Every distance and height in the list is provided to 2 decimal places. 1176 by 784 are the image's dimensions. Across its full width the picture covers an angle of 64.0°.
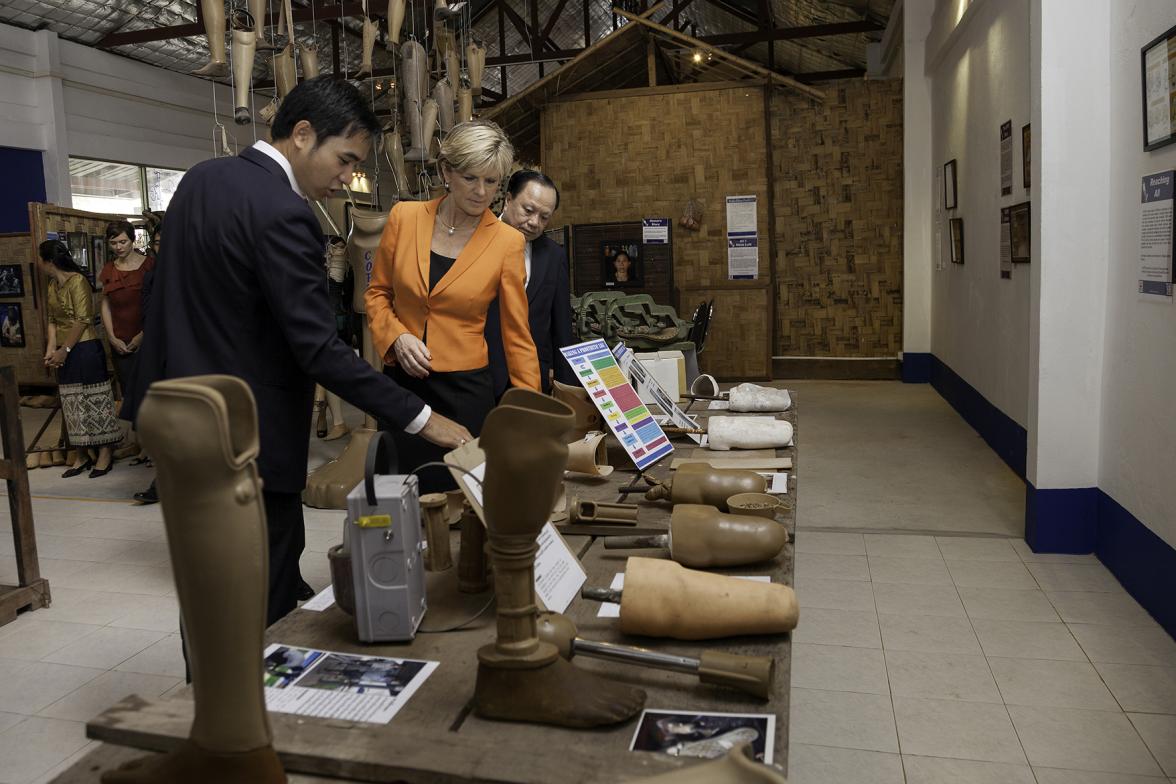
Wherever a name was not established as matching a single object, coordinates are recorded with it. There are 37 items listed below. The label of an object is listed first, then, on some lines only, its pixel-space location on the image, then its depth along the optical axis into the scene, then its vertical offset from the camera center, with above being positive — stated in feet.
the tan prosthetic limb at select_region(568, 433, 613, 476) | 8.13 -1.40
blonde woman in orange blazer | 8.29 +0.11
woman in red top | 21.68 +0.55
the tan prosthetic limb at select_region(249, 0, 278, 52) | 13.42 +4.16
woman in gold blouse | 21.85 -0.97
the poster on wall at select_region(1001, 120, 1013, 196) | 19.95 +2.54
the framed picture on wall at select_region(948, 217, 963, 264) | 26.58 +1.10
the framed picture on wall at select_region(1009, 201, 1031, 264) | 18.38 +0.88
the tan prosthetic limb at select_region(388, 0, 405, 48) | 15.61 +4.75
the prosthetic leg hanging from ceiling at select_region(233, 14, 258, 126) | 13.41 +3.48
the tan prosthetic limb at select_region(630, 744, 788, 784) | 2.77 -1.45
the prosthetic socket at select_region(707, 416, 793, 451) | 9.01 -1.39
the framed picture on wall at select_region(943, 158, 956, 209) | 27.68 +2.73
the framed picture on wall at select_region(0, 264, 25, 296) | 31.86 +1.34
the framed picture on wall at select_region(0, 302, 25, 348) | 32.50 -0.17
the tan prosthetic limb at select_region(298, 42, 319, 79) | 14.71 +3.88
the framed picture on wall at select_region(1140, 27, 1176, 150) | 11.00 +2.16
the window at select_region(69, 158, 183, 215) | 44.16 +6.30
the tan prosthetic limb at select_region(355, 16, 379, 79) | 15.75 +4.63
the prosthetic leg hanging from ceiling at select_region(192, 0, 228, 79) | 13.62 +4.05
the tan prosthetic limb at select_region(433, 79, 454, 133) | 17.22 +3.66
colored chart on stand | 8.47 -1.01
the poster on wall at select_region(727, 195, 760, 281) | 34.37 +1.79
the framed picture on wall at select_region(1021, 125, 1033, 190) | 18.25 +2.42
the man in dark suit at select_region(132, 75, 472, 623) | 6.22 +0.15
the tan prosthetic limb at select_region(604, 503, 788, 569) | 5.53 -1.47
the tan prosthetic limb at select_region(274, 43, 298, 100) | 14.16 +3.59
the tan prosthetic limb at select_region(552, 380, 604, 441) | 8.98 -1.08
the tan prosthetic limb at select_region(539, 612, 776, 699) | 4.06 -1.64
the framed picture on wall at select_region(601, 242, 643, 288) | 34.53 +1.07
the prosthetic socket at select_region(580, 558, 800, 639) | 4.59 -1.55
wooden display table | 3.41 -1.70
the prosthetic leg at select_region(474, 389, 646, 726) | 3.47 -1.11
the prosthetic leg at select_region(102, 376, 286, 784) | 2.72 -0.73
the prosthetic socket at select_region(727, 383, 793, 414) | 11.07 -1.32
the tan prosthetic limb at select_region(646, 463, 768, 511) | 6.73 -1.41
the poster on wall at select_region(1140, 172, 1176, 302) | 11.19 +0.41
